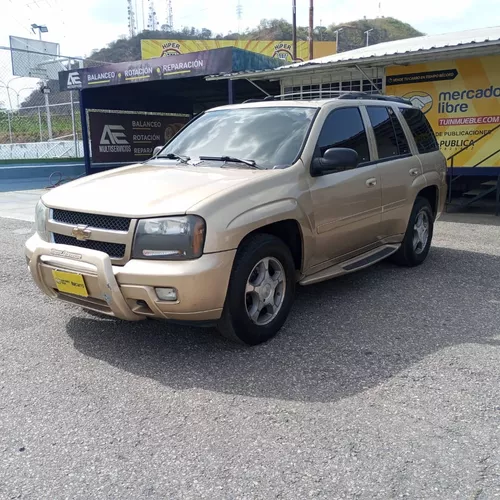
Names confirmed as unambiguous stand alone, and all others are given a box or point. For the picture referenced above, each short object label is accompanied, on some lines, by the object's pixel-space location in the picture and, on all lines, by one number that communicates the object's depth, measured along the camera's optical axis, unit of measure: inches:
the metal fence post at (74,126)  793.6
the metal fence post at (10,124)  840.0
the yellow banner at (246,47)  1807.3
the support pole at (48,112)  798.5
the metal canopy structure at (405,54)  372.5
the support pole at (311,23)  1109.1
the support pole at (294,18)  1080.3
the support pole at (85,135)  687.7
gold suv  140.6
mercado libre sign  456.4
